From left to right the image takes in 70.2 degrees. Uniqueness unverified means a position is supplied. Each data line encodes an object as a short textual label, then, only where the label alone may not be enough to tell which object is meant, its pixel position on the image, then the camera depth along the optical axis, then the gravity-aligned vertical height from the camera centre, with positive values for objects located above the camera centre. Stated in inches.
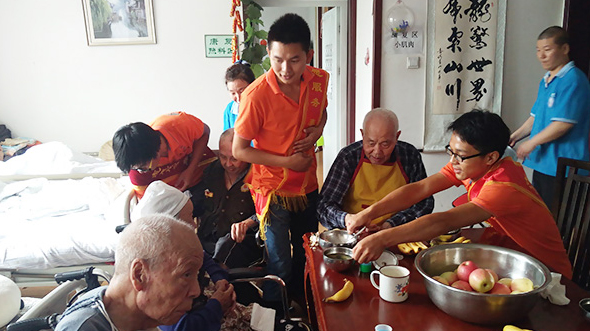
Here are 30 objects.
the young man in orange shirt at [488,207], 52.9 -18.3
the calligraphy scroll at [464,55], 116.2 +3.1
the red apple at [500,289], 41.7 -21.9
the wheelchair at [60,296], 41.4 -24.5
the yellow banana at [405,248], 56.5 -24.1
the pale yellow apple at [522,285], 41.2 -21.6
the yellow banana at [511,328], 37.6 -23.3
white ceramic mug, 44.2 -22.7
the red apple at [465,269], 44.3 -21.1
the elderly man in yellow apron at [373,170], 74.6 -18.5
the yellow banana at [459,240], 58.7 -24.0
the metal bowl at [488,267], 39.0 -21.9
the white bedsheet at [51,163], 126.0 -25.2
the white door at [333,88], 157.8 -6.9
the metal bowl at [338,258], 51.9 -23.5
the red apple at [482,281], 41.4 -20.9
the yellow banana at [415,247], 56.2 -23.8
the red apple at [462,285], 42.5 -21.9
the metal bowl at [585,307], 40.3 -23.6
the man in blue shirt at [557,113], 95.4 -11.4
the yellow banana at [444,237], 59.6 -23.8
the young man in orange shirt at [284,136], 67.1 -10.8
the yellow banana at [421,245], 56.8 -23.7
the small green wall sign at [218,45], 167.0 +11.1
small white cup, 39.7 -24.1
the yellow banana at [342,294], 45.4 -23.9
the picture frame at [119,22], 162.2 +21.1
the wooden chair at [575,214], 63.8 -23.9
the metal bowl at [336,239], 59.0 -23.7
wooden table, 40.4 -24.5
